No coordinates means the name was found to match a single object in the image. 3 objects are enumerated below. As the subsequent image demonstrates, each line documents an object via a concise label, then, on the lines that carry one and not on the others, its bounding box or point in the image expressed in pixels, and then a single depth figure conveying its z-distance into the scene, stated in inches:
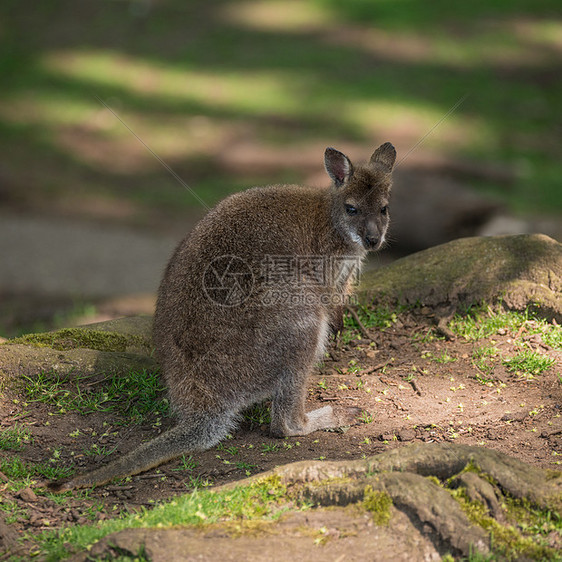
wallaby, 379.6
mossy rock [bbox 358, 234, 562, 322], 469.4
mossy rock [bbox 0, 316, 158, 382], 426.6
